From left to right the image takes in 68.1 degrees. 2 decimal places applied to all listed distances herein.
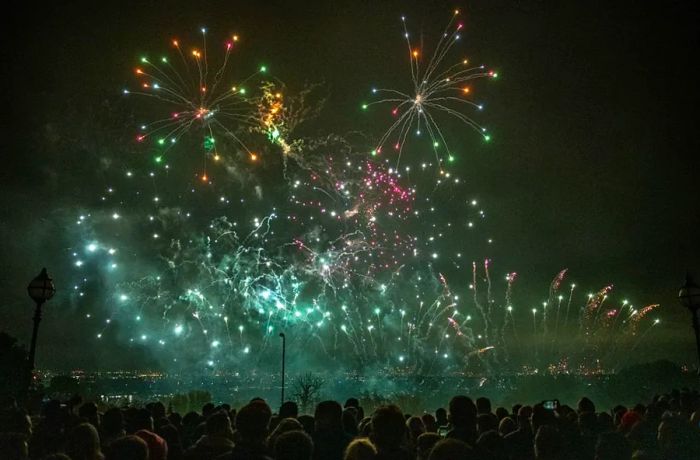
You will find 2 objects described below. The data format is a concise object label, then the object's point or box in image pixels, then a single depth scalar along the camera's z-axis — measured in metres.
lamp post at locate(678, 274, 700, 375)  13.62
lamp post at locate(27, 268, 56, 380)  13.66
